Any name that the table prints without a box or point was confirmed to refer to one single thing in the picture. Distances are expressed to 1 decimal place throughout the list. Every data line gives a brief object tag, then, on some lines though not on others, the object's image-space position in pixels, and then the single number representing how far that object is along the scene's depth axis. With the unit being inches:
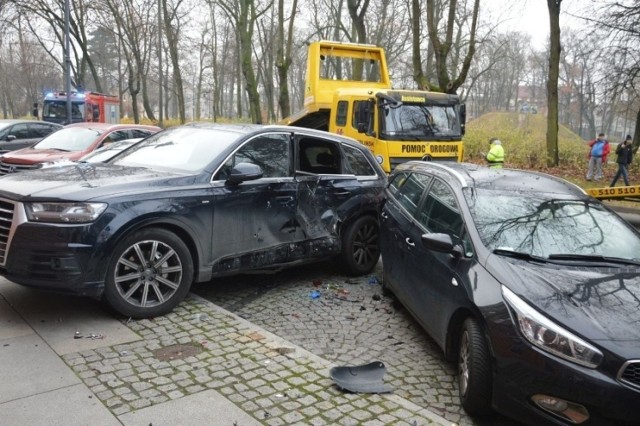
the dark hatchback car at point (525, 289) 124.9
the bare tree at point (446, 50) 777.4
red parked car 415.8
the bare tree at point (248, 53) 1010.4
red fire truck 1114.7
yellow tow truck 464.1
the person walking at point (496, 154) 577.0
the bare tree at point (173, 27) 1246.1
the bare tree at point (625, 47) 697.0
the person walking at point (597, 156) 743.1
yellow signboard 412.8
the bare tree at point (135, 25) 1203.9
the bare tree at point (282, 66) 1021.8
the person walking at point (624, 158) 711.1
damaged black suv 179.2
